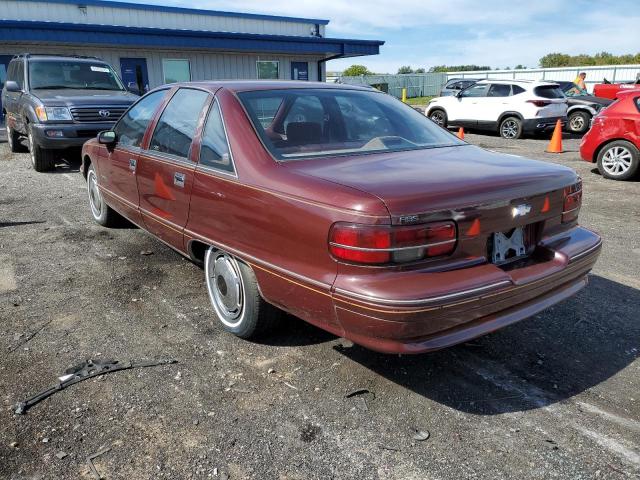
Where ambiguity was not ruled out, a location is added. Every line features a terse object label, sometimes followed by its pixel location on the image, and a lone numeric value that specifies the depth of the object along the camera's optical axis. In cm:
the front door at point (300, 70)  2248
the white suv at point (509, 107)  1431
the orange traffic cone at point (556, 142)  1223
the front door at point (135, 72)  1827
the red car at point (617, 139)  842
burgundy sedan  237
